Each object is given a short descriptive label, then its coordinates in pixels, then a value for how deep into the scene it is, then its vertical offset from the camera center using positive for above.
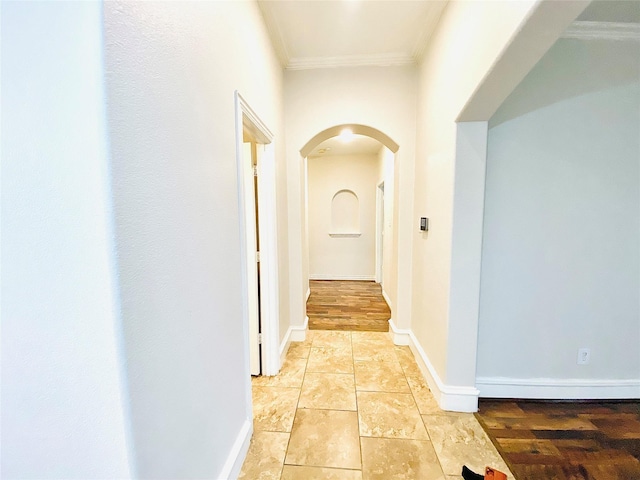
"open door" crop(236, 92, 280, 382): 2.07 -0.25
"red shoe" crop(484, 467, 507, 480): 1.25 -1.24
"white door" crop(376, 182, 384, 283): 5.33 -0.24
